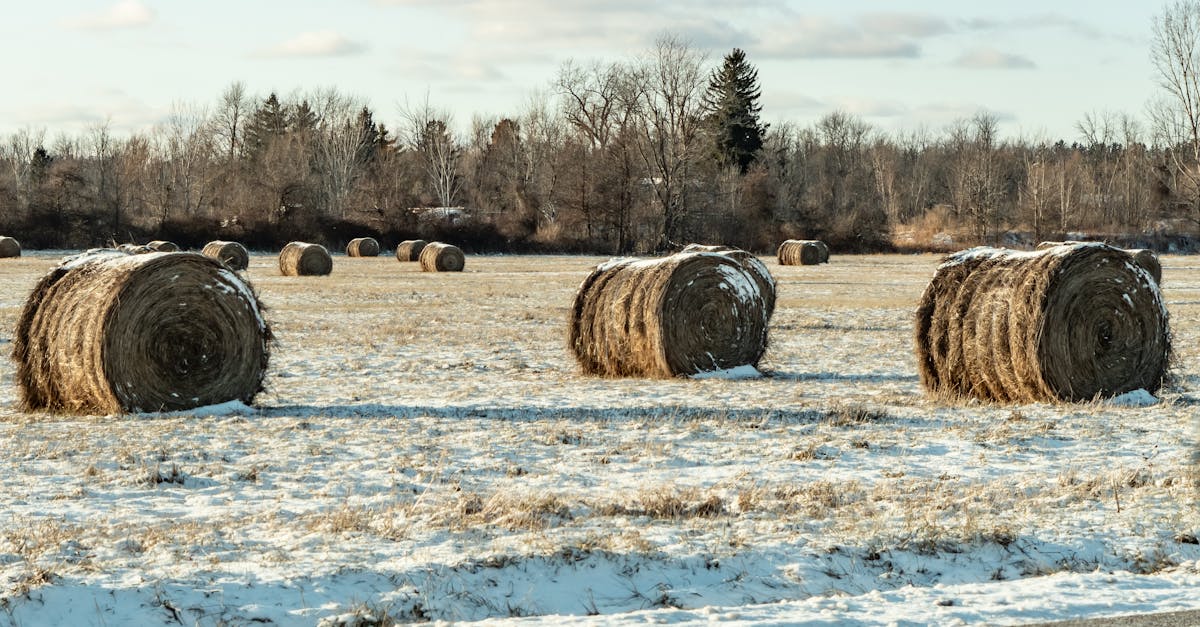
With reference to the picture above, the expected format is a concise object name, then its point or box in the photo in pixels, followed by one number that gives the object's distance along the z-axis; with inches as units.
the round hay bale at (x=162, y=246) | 1519.4
